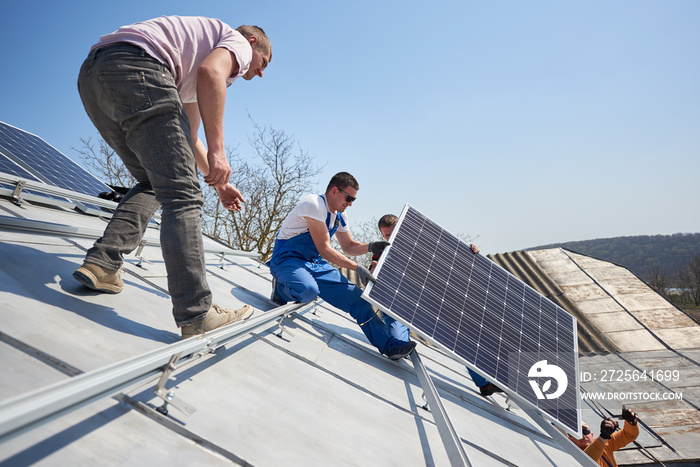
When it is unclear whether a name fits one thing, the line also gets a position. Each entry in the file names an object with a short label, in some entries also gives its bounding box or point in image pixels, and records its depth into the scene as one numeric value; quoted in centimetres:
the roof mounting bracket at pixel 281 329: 264
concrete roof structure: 595
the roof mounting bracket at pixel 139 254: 287
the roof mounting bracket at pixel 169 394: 127
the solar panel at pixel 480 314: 308
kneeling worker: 358
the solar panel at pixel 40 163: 484
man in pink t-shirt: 175
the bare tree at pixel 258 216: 1994
